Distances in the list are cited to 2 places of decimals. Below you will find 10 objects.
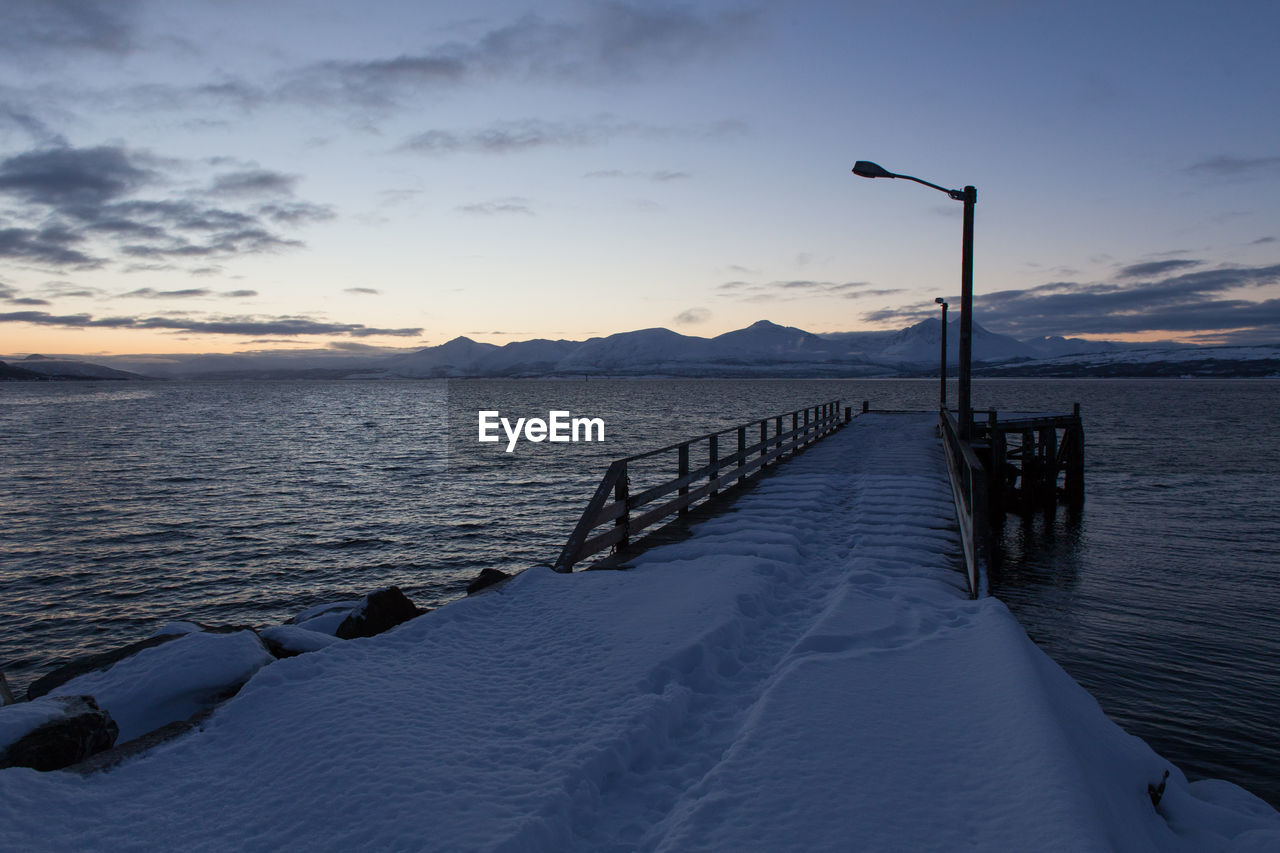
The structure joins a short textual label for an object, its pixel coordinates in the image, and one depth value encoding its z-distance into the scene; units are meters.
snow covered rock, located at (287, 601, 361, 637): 9.19
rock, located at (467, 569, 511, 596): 9.43
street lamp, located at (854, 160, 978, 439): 13.96
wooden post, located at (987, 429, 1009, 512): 23.00
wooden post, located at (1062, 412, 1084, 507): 27.09
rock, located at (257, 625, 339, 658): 7.01
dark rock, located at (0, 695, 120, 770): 4.28
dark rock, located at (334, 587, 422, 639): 8.62
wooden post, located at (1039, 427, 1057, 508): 26.16
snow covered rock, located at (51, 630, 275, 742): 5.41
